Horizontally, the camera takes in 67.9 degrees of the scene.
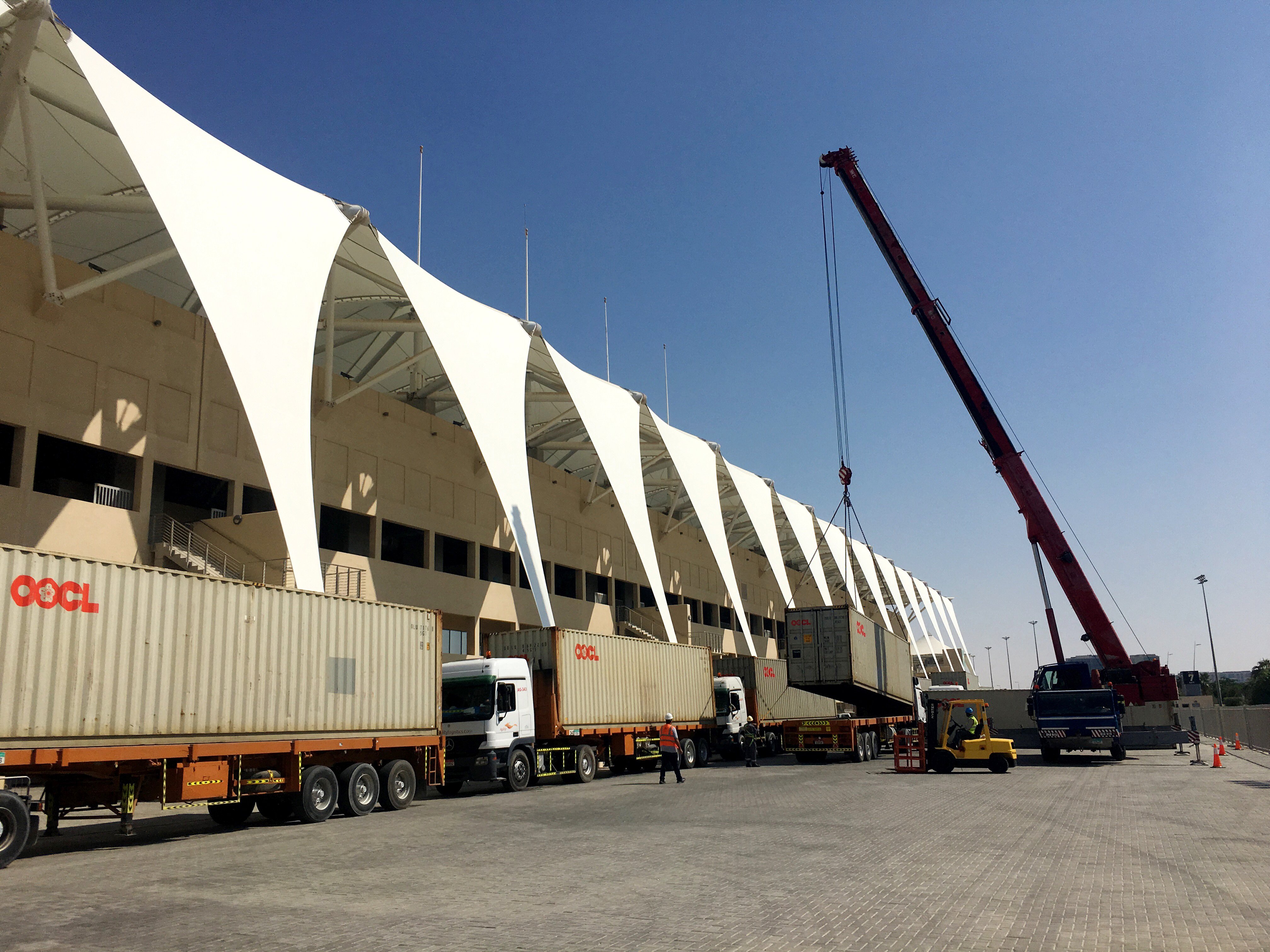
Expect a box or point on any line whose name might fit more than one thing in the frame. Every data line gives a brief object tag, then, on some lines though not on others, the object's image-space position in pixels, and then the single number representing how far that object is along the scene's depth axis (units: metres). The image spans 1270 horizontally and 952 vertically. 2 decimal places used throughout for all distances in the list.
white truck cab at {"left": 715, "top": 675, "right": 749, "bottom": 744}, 32.81
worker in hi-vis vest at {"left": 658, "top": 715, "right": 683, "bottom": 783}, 23.09
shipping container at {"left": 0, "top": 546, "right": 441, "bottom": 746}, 11.77
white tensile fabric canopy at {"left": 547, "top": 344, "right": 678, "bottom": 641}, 36.72
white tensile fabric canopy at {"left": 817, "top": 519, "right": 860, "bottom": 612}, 67.62
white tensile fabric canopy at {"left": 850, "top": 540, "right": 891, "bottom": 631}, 71.19
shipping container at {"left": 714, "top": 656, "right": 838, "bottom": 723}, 37.62
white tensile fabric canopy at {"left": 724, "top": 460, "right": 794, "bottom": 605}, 51.78
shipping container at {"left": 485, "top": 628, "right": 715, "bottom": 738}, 24.17
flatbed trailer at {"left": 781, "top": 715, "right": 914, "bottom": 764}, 29.89
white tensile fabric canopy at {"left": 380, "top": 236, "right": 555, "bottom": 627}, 28.84
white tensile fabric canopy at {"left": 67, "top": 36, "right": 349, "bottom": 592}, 19.95
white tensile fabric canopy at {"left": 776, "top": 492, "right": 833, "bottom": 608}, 58.34
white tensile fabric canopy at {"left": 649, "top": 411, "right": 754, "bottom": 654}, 44.62
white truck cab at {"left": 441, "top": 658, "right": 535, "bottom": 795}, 21.39
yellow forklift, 24.97
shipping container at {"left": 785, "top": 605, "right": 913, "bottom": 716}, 29.58
